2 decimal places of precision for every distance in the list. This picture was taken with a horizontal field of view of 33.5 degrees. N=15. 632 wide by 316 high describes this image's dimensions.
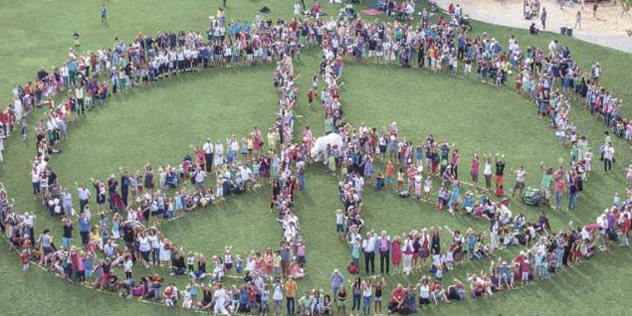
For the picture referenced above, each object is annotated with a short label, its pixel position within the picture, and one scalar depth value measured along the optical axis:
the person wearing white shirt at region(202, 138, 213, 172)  45.42
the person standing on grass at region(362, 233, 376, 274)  38.06
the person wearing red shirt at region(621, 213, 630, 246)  39.94
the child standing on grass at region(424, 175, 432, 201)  43.44
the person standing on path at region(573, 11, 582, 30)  62.78
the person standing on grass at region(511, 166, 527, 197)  43.31
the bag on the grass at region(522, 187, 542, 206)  43.09
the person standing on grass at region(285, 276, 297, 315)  35.94
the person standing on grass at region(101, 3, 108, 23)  63.53
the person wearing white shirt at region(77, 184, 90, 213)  41.91
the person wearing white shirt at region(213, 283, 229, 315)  35.59
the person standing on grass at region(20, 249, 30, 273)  37.91
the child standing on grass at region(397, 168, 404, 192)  44.00
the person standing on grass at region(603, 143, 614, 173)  45.75
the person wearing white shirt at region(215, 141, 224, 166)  45.66
